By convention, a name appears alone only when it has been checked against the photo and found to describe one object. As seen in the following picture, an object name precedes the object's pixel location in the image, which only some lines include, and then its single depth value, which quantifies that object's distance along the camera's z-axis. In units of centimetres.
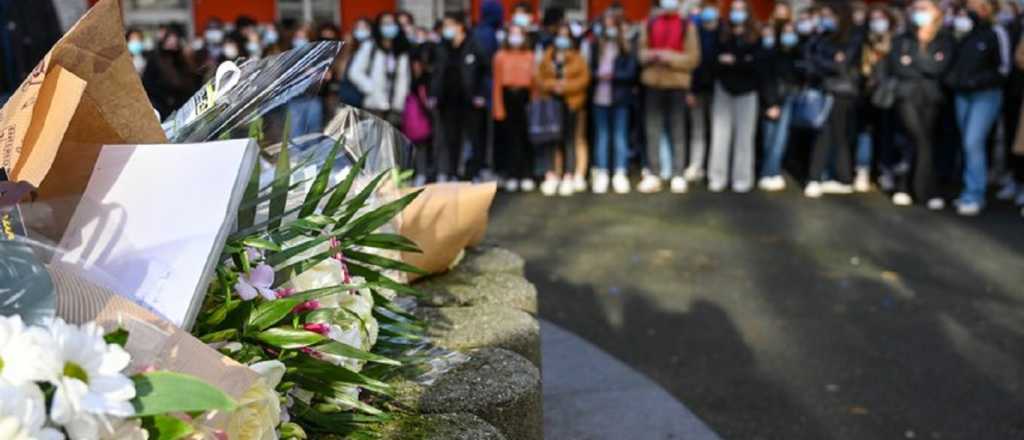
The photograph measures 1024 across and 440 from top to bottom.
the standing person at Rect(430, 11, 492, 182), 1092
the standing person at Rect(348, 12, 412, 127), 1112
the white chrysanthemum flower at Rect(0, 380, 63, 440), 134
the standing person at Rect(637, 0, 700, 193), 1062
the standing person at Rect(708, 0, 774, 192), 1055
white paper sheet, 176
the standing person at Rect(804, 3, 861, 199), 1037
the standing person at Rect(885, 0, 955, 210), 964
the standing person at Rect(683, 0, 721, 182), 1072
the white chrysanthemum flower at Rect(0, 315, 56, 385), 134
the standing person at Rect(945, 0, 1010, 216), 931
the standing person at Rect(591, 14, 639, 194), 1080
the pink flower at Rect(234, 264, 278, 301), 212
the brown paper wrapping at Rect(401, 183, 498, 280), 374
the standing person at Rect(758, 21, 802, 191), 1062
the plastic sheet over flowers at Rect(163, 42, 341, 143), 219
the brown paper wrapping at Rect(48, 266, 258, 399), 161
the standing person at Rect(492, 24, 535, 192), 1080
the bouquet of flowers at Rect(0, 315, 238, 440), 135
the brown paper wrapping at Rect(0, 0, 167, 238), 184
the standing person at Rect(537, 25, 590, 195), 1071
